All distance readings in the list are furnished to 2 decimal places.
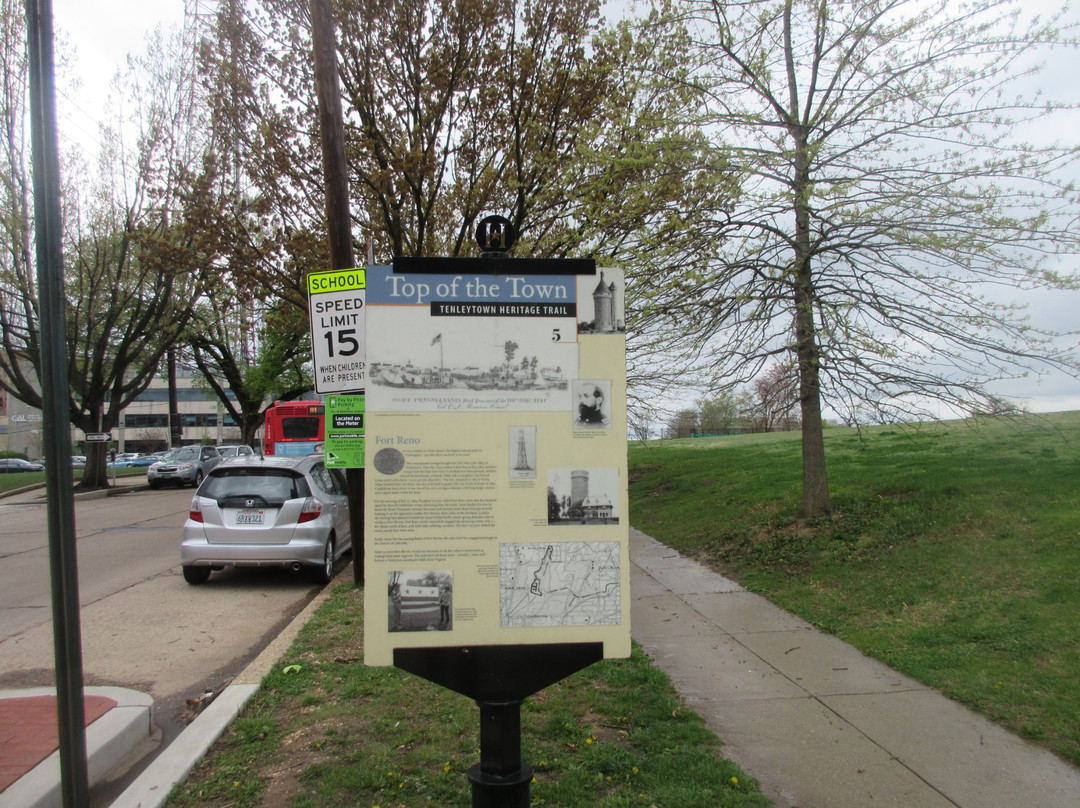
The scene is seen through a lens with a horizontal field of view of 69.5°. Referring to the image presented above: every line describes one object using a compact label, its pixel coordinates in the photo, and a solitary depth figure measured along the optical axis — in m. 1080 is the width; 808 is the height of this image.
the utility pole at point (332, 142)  8.31
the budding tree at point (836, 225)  8.03
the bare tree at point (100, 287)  21.82
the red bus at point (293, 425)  26.06
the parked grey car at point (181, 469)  31.61
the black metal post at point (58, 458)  2.77
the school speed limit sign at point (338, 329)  7.51
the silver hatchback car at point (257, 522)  9.62
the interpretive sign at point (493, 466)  2.61
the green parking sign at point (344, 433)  8.07
